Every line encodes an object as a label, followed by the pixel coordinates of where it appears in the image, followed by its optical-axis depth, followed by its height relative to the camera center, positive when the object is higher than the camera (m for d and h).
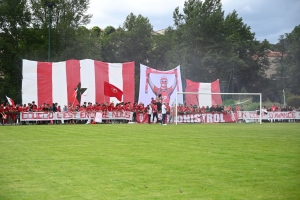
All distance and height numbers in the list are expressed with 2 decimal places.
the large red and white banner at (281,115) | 40.65 -0.38
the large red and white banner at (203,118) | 36.28 -0.43
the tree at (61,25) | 57.88 +11.54
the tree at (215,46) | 63.91 +9.84
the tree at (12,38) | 54.97 +9.53
